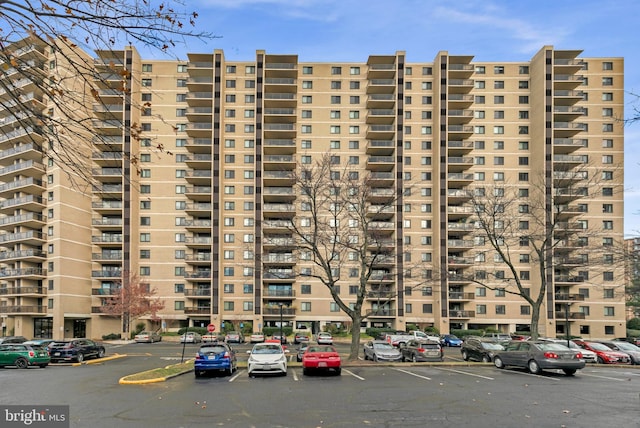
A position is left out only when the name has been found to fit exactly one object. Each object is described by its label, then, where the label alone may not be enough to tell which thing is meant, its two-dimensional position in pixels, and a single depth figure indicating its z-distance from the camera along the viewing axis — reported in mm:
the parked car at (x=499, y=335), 53391
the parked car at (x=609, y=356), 32438
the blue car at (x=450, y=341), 55172
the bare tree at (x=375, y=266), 66625
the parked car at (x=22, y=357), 28641
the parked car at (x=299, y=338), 51031
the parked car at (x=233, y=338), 57094
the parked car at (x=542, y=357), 21281
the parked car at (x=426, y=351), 30047
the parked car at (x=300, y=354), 29955
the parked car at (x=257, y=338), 55875
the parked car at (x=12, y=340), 42631
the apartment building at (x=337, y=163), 67500
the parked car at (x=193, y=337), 57281
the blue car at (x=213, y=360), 21516
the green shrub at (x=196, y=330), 64562
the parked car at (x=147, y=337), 59188
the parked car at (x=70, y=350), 31734
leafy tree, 61656
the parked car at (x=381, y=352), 30453
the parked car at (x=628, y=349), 32219
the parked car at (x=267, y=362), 21078
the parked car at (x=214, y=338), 55384
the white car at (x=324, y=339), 46678
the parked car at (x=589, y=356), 32372
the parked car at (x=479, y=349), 29969
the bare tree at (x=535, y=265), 66312
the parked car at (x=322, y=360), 21328
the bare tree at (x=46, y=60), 5754
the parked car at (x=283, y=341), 51541
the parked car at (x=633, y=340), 50372
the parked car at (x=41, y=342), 38344
